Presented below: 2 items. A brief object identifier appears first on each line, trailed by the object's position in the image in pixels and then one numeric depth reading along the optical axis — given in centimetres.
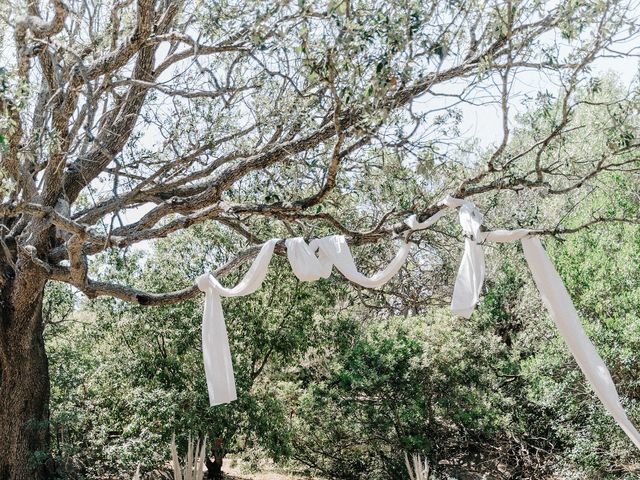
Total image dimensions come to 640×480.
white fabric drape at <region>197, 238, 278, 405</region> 548
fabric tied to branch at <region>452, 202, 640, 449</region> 477
